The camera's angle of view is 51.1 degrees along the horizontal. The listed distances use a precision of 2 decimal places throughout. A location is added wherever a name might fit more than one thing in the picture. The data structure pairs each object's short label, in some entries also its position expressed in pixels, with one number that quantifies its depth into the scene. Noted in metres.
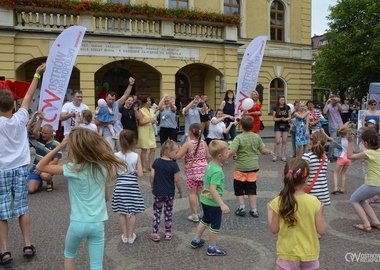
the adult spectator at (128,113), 9.38
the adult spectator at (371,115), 10.76
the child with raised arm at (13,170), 4.21
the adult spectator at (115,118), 8.71
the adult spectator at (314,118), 11.09
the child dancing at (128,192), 4.84
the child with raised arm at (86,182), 3.25
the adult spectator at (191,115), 9.99
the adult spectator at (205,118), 12.01
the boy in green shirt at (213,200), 4.42
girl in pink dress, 5.55
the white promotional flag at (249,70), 12.00
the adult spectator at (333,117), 11.36
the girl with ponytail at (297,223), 3.06
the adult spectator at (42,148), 7.33
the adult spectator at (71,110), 8.17
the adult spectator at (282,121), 11.30
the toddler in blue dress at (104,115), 8.62
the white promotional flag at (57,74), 8.77
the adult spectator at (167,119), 9.60
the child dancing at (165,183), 4.86
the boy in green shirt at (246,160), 5.88
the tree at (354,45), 29.09
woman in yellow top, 9.34
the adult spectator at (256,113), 10.59
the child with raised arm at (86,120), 7.65
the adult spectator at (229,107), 11.48
